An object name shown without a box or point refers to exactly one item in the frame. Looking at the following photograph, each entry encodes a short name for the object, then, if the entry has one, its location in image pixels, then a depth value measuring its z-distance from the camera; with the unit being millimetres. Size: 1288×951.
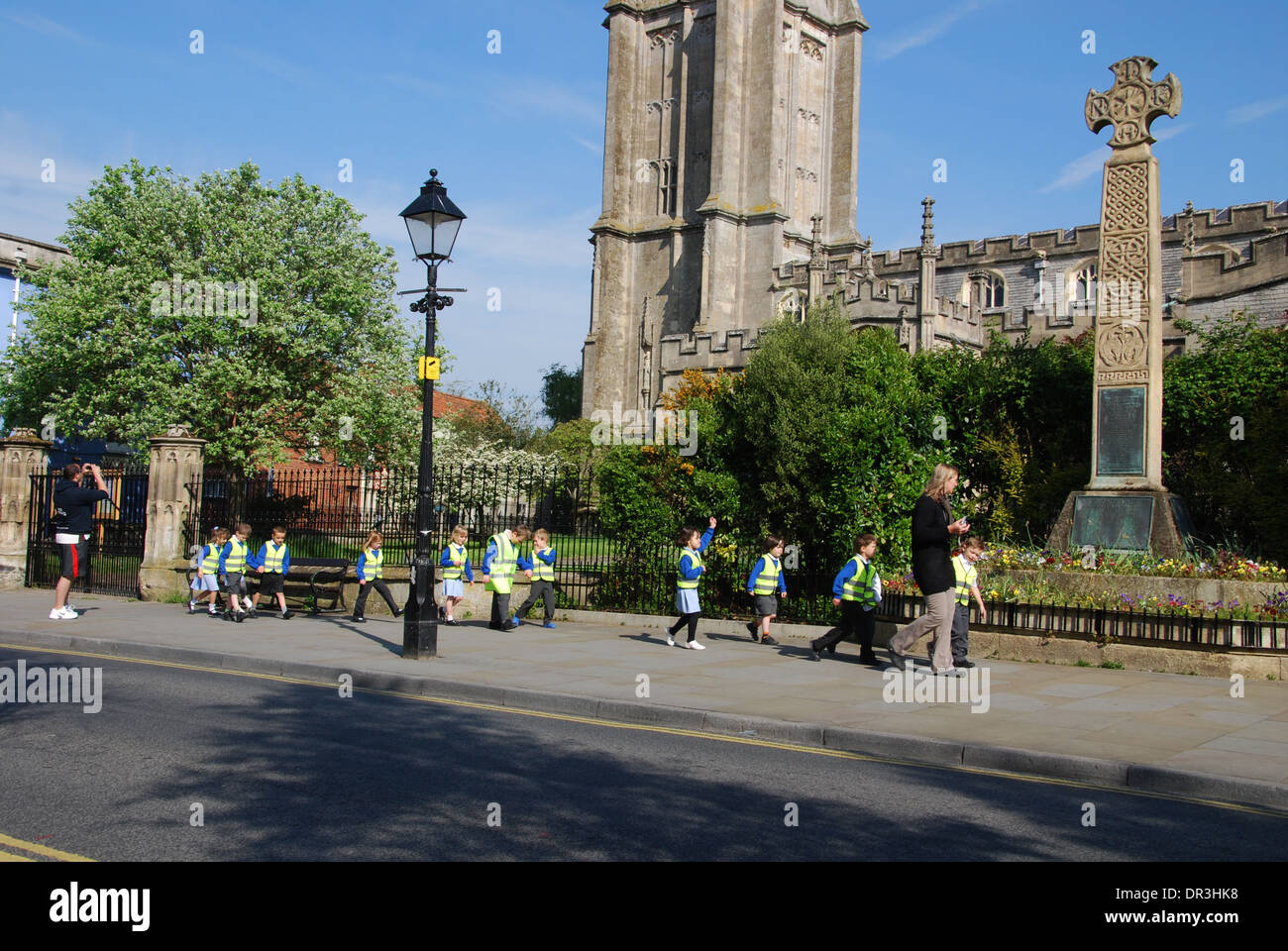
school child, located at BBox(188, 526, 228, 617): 17281
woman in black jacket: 10164
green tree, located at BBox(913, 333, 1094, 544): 17672
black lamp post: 12062
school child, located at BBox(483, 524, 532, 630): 15719
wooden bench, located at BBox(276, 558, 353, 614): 18062
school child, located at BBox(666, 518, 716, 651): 13992
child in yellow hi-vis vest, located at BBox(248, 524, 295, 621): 17297
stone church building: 53750
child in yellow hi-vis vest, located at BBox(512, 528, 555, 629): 16172
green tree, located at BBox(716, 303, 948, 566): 16109
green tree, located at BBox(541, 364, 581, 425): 83500
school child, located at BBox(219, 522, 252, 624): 16391
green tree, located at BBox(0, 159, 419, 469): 30734
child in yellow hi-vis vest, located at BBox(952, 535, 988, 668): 11766
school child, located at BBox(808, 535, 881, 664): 12594
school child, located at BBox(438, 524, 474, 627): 16562
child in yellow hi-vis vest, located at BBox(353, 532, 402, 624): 16484
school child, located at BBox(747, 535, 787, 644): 14539
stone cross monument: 14117
